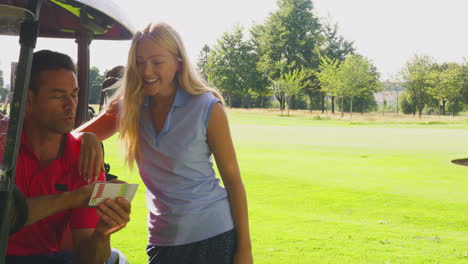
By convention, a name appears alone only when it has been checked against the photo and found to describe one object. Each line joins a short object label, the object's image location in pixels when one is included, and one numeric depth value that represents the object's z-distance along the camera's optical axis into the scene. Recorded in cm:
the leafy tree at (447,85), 6253
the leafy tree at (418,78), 6625
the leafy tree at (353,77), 5916
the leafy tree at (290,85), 6156
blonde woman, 238
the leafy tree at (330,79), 6017
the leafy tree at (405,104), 7169
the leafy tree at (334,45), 7612
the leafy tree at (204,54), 9650
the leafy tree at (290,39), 7419
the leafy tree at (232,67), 7331
